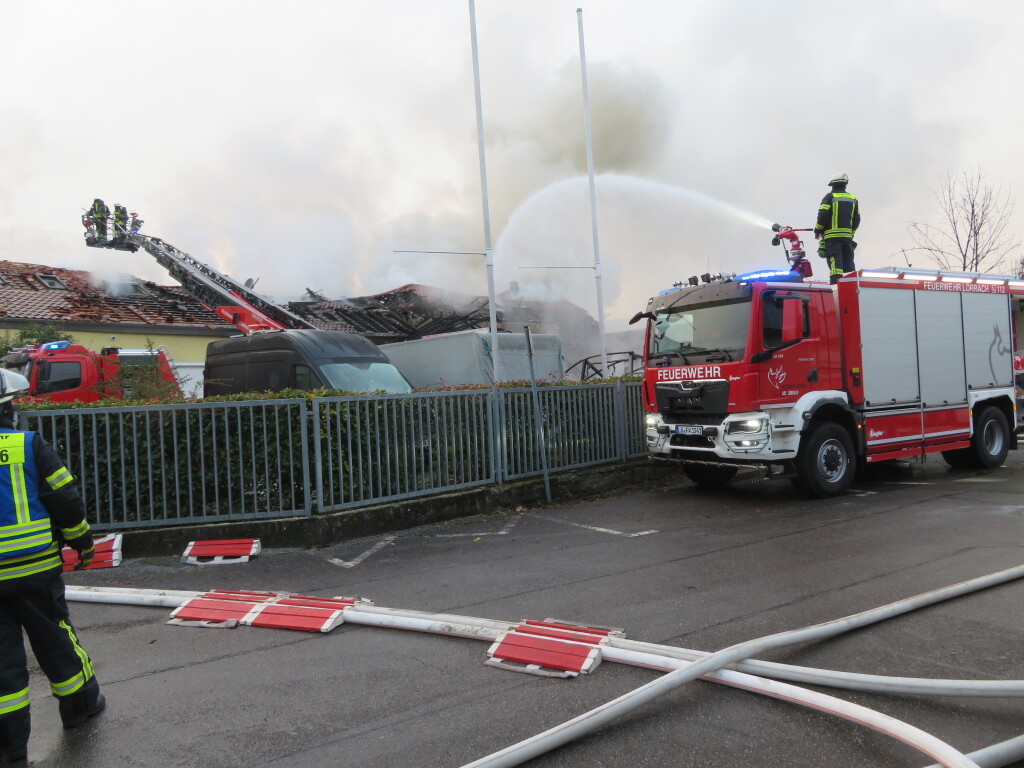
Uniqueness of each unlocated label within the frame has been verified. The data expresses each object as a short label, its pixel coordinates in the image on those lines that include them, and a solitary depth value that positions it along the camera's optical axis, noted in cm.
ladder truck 1045
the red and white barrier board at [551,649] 372
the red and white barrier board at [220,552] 662
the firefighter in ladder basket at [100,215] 1636
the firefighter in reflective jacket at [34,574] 306
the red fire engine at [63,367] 1152
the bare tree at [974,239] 1952
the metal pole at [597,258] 1348
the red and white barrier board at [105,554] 650
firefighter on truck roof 992
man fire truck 828
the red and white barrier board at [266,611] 469
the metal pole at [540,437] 917
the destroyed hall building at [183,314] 1852
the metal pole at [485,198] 1159
